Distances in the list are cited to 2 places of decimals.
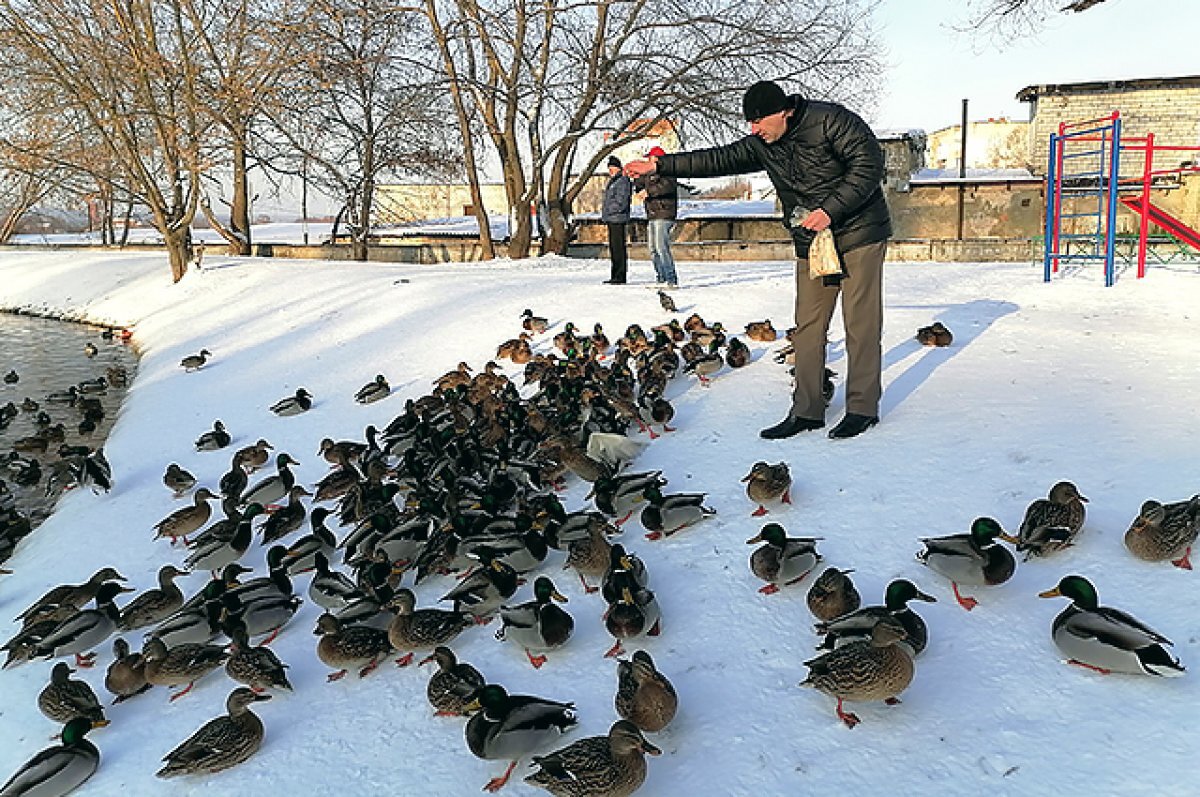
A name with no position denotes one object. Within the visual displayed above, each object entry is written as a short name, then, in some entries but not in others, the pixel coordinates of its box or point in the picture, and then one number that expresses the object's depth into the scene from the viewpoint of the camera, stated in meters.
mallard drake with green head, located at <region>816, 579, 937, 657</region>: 3.55
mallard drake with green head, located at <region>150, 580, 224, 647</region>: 4.71
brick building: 27.41
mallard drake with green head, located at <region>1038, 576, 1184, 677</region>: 3.17
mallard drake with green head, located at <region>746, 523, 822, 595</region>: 4.29
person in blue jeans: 12.41
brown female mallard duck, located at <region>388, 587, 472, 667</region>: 4.26
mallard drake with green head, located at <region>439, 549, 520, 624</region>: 4.55
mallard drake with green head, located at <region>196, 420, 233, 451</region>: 8.51
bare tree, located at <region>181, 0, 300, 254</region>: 19.33
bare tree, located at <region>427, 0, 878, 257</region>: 20.36
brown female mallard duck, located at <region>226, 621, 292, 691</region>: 4.16
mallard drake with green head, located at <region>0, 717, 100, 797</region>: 3.68
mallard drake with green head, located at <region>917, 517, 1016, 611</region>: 3.91
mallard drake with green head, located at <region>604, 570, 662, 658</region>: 4.02
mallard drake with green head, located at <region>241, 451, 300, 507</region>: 6.78
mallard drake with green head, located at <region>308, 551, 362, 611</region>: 4.85
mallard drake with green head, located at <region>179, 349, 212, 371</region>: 11.99
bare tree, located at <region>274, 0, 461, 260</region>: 20.09
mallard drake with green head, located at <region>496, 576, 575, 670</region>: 4.08
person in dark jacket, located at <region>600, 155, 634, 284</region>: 13.31
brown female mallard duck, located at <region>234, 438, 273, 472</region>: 7.81
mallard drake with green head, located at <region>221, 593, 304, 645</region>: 4.70
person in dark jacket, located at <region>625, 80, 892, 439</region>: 5.33
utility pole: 23.81
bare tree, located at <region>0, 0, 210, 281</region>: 18.98
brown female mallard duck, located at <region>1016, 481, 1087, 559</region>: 4.11
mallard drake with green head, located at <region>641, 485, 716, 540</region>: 5.04
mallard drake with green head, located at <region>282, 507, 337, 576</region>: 5.43
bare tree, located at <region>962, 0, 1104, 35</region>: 15.59
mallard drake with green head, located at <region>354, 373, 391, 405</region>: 9.23
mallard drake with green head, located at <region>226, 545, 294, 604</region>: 4.89
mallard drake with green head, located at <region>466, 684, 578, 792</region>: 3.37
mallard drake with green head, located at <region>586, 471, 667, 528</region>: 5.39
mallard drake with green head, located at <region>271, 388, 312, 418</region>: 9.20
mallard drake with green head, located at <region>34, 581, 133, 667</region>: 4.85
